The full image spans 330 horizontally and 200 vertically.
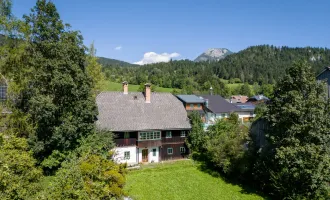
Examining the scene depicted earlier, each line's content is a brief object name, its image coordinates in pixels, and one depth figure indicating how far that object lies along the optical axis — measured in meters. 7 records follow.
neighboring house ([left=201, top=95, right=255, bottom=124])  50.94
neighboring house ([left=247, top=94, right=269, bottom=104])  83.43
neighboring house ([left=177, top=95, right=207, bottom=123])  36.78
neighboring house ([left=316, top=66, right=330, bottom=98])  24.38
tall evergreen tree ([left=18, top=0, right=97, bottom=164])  22.53
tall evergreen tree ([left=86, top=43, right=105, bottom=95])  40.73
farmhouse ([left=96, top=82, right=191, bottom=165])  30.31
